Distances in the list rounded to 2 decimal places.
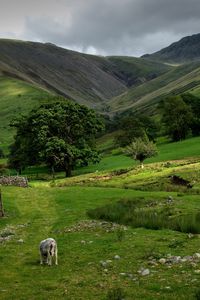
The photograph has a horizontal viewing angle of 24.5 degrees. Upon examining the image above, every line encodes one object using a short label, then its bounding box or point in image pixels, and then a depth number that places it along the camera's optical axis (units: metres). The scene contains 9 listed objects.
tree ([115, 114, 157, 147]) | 149.00
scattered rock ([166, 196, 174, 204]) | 40.84
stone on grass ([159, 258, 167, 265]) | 21.43
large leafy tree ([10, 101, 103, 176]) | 93.44
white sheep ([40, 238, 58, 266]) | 22.94
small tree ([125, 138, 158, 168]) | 87.75
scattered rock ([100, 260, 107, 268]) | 21.94
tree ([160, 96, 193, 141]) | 145.88
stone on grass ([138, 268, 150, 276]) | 19.76
